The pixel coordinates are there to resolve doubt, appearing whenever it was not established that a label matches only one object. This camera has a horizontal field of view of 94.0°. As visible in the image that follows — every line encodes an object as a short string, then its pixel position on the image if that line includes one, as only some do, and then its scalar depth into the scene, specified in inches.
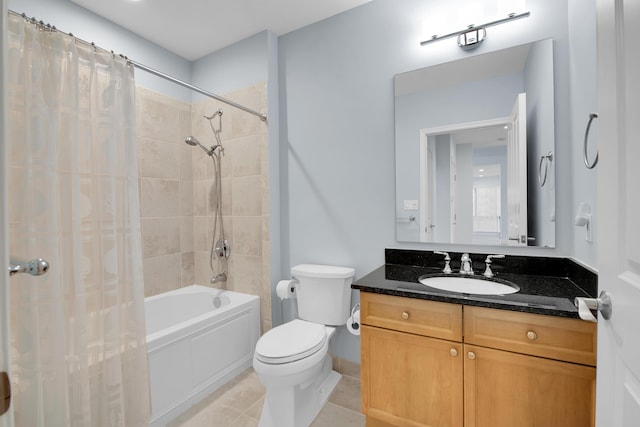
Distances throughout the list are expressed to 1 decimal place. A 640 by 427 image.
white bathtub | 67.5
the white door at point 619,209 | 22.7
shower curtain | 45.0
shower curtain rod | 48.1
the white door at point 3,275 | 17.9
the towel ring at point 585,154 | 42.2
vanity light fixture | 65.1
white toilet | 61.7
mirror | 62.1
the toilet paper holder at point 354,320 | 70.6
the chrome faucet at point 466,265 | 65.1
